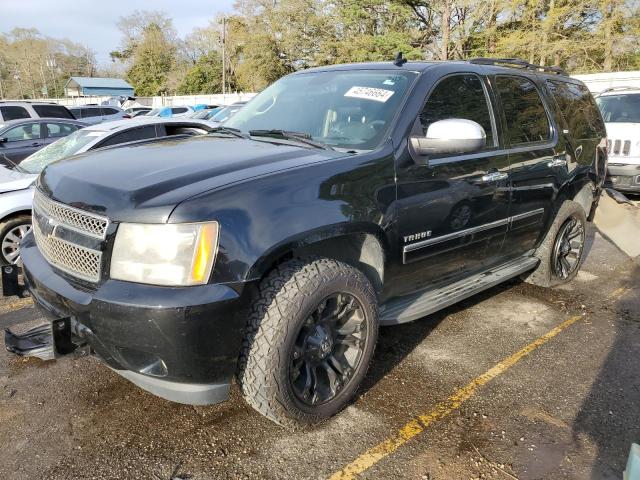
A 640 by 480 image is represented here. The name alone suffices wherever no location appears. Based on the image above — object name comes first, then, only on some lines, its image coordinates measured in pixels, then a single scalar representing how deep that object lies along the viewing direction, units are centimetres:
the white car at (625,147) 856
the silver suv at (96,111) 1911
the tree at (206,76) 5931
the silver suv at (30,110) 1348
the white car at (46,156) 521
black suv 221
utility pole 5009
